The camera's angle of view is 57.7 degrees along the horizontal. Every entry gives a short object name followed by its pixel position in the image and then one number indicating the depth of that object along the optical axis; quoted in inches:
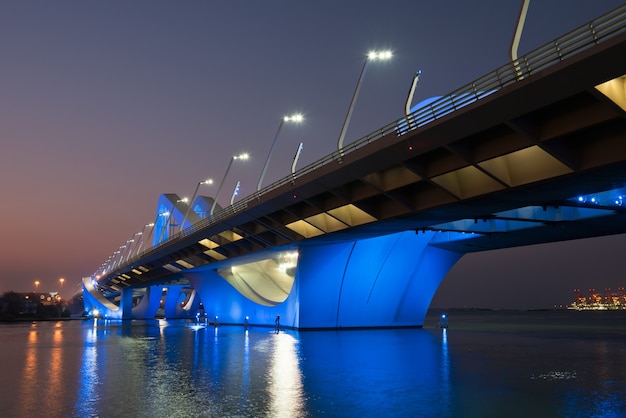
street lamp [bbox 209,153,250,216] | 2130.9
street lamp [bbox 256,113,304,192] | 1554.0
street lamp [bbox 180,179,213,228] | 2573.8
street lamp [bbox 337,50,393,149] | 1172.5
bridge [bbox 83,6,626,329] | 733.3
